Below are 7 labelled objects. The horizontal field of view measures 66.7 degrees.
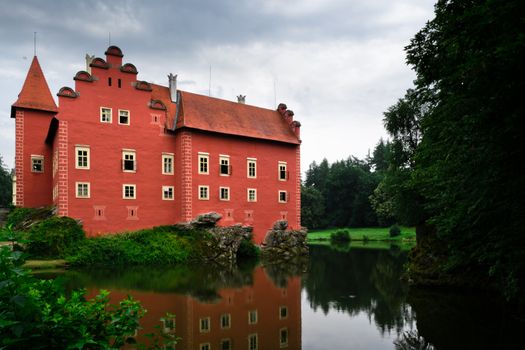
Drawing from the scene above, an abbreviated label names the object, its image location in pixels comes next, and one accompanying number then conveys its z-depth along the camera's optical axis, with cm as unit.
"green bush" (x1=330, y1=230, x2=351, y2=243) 5603
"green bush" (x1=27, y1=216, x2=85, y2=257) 2194
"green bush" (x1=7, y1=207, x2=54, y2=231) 2541
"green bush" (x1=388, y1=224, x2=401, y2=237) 5366
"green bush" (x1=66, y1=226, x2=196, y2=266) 2269
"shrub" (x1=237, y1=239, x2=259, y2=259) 2898
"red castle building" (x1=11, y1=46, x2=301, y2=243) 2573
